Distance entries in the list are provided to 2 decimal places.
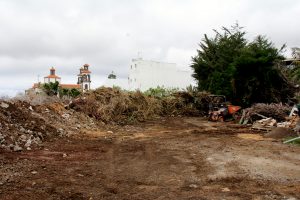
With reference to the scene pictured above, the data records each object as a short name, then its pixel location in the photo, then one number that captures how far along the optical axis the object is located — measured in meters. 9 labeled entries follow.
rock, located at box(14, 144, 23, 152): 8.43
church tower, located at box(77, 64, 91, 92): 70.29
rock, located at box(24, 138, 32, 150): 8.93
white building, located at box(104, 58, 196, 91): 42.91
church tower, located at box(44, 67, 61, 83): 87.94
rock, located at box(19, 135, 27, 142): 9.18
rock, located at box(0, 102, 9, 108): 10.85
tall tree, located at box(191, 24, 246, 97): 21.66
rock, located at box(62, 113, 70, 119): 13.73
